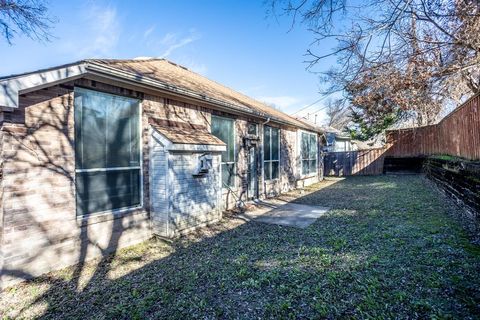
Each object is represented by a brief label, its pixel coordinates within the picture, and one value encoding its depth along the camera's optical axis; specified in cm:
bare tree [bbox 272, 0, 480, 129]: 347
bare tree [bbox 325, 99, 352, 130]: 4326
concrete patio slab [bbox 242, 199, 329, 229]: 647
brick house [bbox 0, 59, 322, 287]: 354
